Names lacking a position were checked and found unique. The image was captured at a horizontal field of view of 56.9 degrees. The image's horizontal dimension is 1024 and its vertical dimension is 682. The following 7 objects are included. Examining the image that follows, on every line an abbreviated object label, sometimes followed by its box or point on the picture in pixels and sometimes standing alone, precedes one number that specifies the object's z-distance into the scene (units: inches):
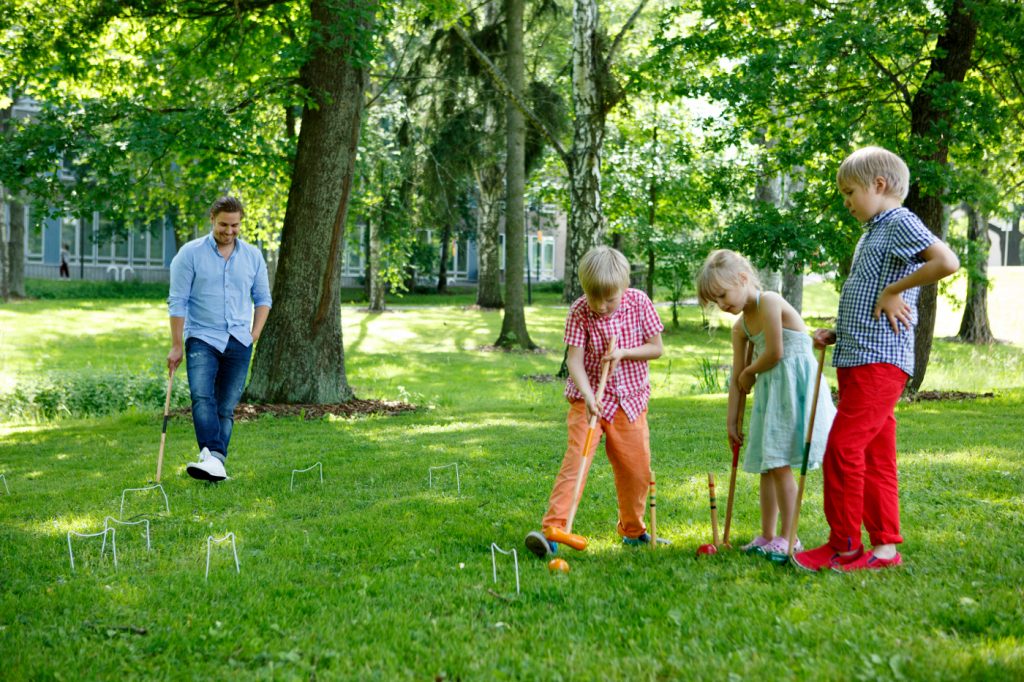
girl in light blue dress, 192.1
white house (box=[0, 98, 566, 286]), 1608.0
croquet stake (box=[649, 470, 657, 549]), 198.5
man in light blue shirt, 273.4
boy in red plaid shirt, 199.8
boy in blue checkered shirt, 178.4
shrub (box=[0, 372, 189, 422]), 529.0
